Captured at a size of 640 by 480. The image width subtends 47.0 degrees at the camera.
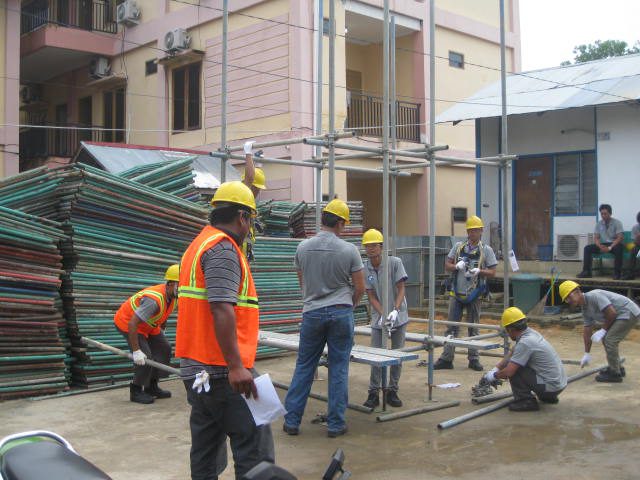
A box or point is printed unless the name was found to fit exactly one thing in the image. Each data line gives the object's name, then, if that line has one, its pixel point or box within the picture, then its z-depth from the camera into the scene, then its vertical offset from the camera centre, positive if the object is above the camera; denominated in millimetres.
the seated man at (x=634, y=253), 13642 -335
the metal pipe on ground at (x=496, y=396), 7555 -1692
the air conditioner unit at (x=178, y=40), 19125 +5072
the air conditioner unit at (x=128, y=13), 20797 +6284
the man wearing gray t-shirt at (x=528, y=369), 7117 -1313
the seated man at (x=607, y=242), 13859 -131
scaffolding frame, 7082 +891
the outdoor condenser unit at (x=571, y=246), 15690 -236
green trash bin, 14078 -1066
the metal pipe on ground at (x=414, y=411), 6910 -1722
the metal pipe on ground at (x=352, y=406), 7132 -1687
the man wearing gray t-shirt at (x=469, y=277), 9406 -541
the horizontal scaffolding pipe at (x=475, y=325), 8509 -1067
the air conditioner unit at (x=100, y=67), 21969 +4991
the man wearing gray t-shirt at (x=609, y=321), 8539 -1011
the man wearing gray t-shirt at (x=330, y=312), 6297 -663
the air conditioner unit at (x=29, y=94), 25016 +4772
